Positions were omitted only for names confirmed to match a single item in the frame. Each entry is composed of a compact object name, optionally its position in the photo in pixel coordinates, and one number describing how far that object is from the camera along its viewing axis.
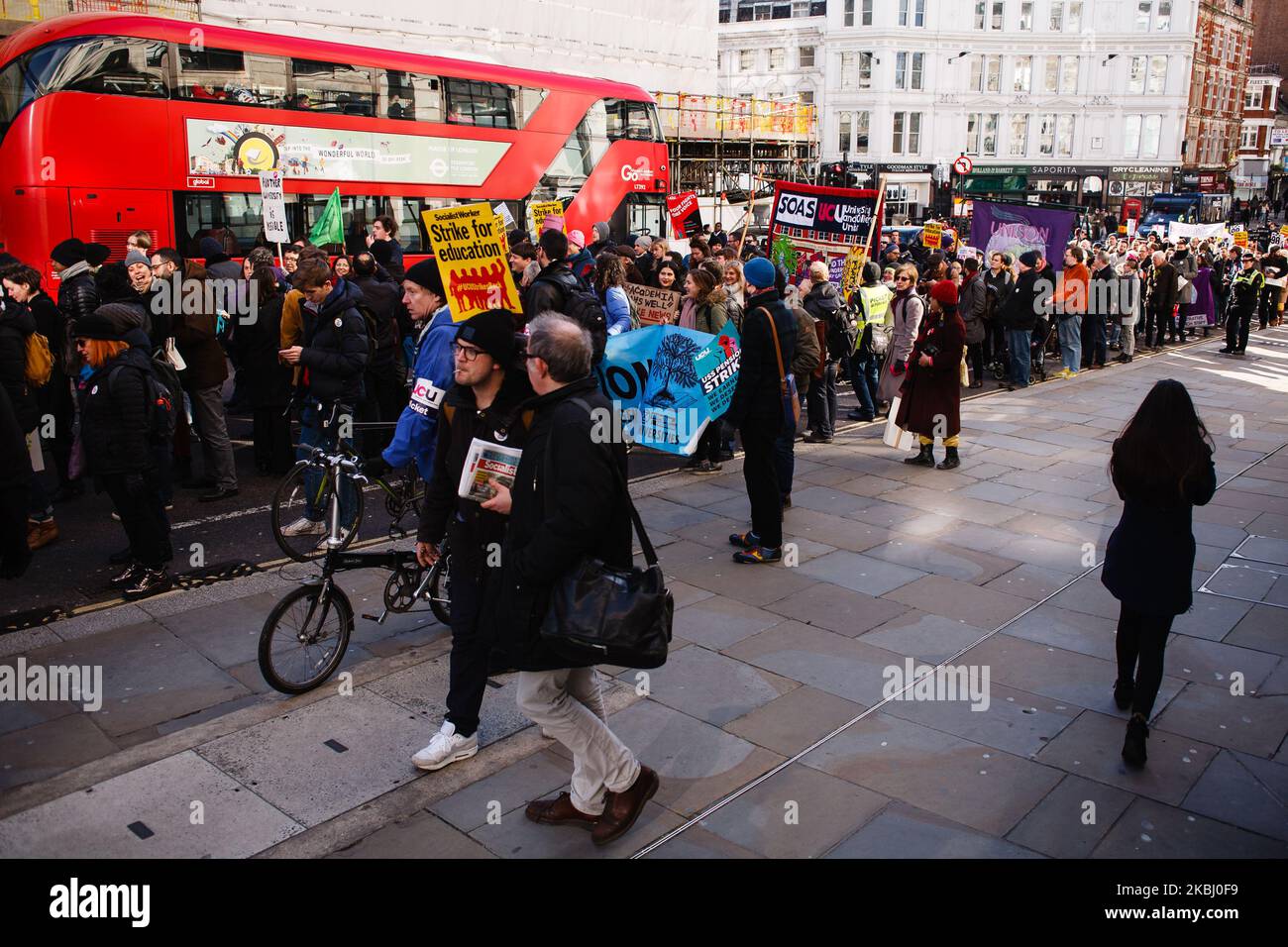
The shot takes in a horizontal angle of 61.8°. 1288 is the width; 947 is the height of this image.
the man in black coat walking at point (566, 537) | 3.62
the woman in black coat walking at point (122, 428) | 6.29
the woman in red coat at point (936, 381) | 9.60
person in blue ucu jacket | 5.31
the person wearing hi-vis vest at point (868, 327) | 11.70
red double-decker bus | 12.56
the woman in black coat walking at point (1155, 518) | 4.55
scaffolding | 30.30
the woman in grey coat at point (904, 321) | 10.46
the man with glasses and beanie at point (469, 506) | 4.20
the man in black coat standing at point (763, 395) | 7.16
